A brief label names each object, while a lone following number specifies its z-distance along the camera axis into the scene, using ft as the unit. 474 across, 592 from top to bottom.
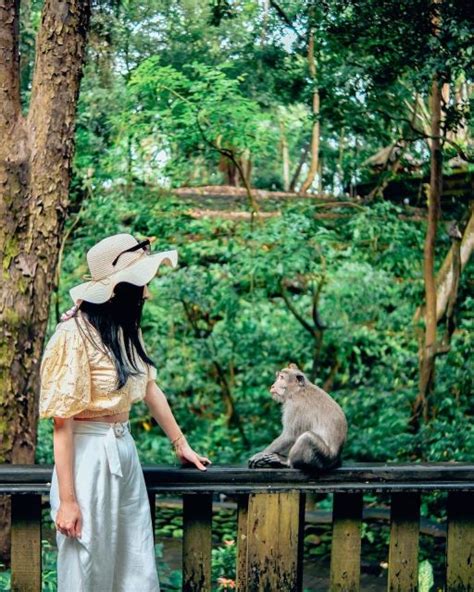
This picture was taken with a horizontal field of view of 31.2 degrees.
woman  7.98
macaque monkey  9.71
